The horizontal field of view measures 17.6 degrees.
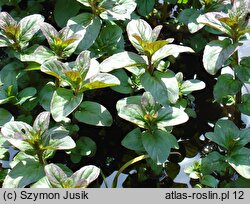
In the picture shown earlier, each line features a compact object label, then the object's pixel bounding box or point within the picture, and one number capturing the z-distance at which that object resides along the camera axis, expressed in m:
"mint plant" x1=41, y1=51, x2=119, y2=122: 0.67
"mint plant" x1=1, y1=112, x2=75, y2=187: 0.65
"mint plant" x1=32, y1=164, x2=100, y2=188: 0.62
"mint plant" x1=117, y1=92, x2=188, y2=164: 0.67
